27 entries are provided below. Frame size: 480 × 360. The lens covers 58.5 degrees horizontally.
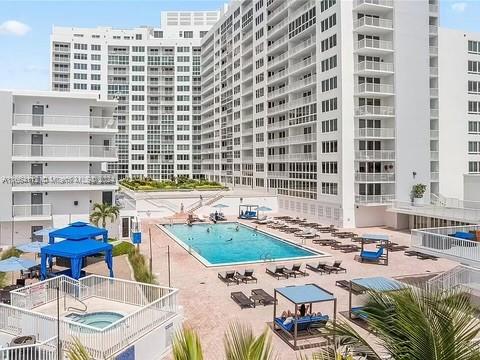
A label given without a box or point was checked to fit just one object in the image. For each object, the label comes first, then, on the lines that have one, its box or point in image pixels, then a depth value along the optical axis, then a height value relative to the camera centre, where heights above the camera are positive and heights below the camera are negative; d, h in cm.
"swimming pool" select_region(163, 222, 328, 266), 3070 -561
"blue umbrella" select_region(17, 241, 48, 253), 2326 -379
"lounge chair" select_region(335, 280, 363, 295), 2053 -552
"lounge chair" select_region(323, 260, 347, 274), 2534 -544
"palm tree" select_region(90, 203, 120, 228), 3209 -261
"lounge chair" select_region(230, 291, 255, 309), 1880 -551
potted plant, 4059 -161
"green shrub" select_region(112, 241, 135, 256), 2947 -492
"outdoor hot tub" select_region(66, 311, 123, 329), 1586 -528
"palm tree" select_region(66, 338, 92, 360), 543 -226
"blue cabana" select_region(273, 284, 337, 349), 1533 -527
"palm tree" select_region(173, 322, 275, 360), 524 -211
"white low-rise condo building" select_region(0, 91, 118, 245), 3198 +144
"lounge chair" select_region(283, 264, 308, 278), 2444 -544
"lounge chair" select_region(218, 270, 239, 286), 2291 -552
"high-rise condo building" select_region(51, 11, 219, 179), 9838 +2105
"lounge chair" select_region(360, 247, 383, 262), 2775 -514
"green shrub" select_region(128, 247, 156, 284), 2112 -501
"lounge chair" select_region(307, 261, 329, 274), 2545 -552
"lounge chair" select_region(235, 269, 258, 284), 2322 -545
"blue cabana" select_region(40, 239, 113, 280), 1989 -345
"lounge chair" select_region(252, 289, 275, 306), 1912 -544
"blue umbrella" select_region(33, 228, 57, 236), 2706 -342
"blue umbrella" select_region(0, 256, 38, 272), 1939 -398
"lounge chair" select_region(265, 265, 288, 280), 2434 -553
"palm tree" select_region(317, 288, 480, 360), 553 -210
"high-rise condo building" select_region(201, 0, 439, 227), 4141 +721
